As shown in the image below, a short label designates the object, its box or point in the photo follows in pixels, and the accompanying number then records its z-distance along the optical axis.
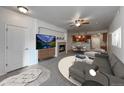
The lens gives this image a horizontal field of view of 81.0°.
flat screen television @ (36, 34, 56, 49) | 4.09
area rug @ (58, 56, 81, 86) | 2.21
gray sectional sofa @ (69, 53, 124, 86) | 1.18
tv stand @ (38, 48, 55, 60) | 4.32
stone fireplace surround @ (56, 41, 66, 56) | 5.96
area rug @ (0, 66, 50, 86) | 2.00
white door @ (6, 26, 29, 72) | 2.79
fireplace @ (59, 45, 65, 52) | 6.30
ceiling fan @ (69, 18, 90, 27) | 3.82
